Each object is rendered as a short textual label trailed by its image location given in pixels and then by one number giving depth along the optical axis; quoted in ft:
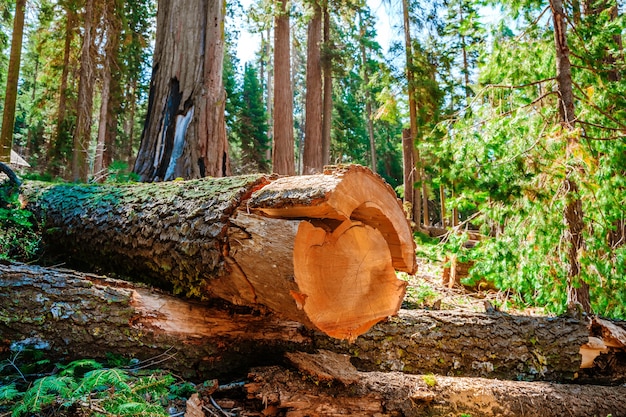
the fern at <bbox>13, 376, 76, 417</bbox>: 6.04
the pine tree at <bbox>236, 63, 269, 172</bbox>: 84.53
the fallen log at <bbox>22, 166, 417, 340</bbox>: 7.82
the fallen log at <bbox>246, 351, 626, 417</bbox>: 8.34
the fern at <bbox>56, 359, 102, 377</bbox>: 7.38
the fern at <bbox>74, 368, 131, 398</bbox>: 6.49
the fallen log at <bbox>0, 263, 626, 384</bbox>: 8.39
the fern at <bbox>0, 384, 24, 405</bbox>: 6.32
